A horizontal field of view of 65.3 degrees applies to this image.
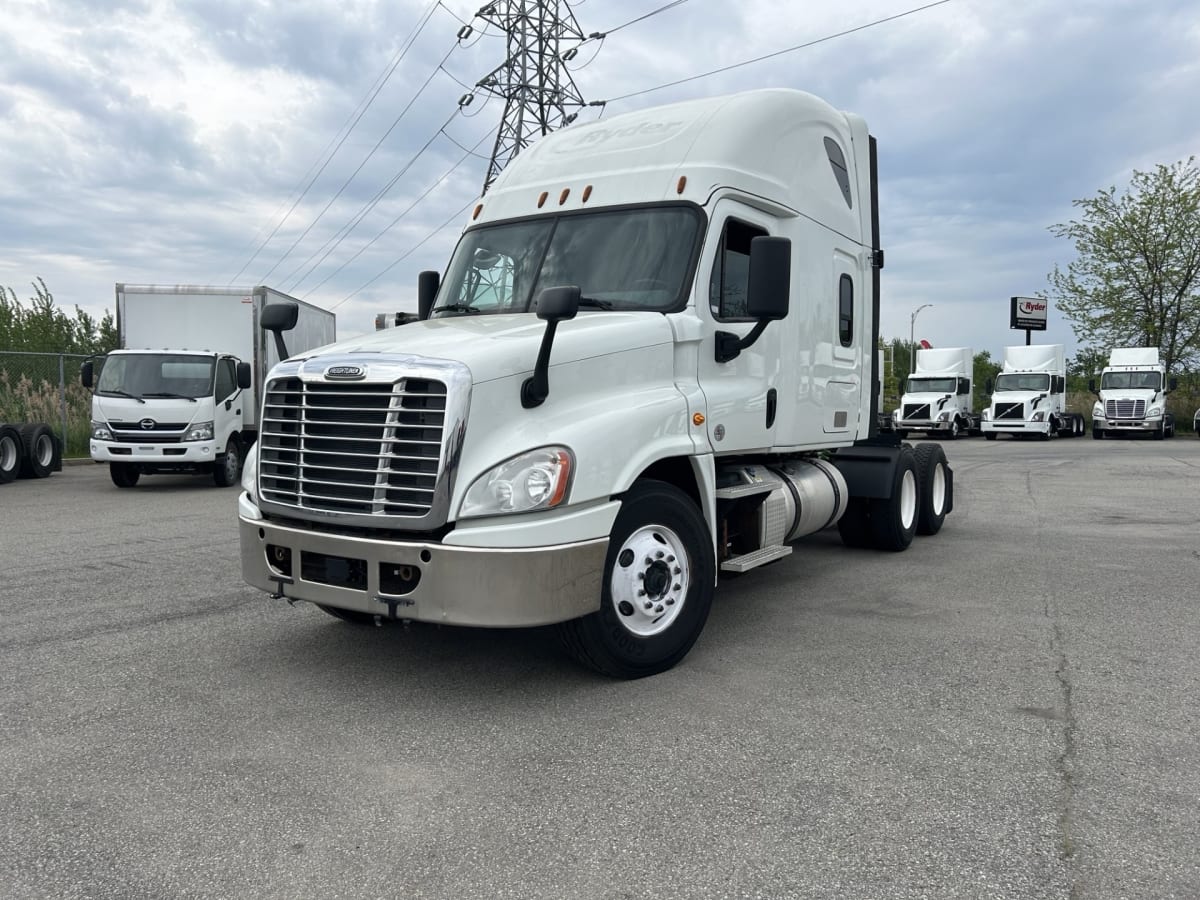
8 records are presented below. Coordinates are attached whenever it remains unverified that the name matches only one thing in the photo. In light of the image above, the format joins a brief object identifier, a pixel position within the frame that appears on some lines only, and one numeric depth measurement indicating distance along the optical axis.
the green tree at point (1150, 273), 44.81
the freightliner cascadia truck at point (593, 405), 4.30
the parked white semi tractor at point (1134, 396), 35.03
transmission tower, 30.27
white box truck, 15.06
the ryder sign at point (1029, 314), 57.78
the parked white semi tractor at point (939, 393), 36.38
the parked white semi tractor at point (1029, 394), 35.59
